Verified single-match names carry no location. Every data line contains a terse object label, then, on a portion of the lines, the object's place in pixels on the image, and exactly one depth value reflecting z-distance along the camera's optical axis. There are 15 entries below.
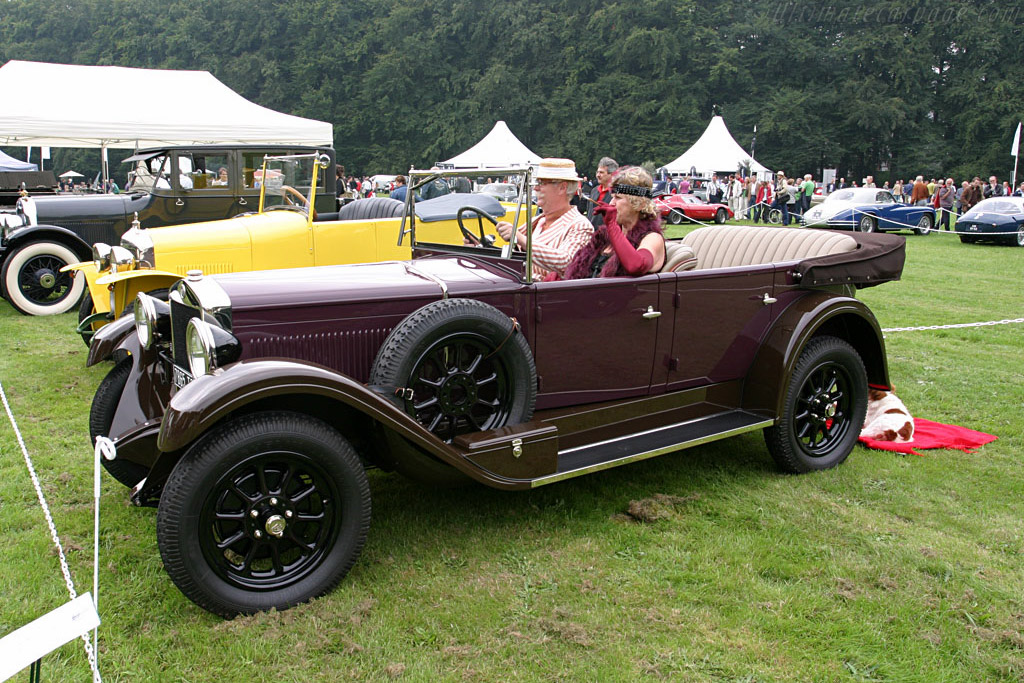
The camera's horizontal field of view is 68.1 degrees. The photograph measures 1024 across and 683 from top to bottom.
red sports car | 24.94
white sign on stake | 1.52
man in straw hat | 3.97
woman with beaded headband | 3.71
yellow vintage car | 6.48
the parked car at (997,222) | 18.23
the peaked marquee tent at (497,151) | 28.16
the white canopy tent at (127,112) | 14.62
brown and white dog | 4.74
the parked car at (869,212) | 20.48
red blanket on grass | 4.65
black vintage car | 8.72
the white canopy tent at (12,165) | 20.34
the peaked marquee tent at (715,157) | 30.80
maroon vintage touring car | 2.72
